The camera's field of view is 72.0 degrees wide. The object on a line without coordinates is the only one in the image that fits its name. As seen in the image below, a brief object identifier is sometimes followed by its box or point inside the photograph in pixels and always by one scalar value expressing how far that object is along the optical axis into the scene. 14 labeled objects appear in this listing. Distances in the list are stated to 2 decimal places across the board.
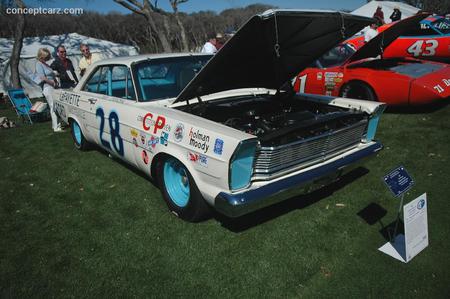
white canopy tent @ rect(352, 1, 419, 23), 16.53
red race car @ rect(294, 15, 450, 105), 4.89
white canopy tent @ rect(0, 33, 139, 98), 11.90
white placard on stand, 2.21
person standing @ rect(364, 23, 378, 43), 8.44
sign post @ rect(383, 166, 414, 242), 2.27
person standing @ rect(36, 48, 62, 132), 6.12
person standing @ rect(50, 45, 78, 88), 6.84
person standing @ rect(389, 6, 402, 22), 11.15
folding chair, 7.68
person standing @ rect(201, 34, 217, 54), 8.74
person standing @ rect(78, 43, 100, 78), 7.04
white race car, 2.38
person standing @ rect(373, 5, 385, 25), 11.02
